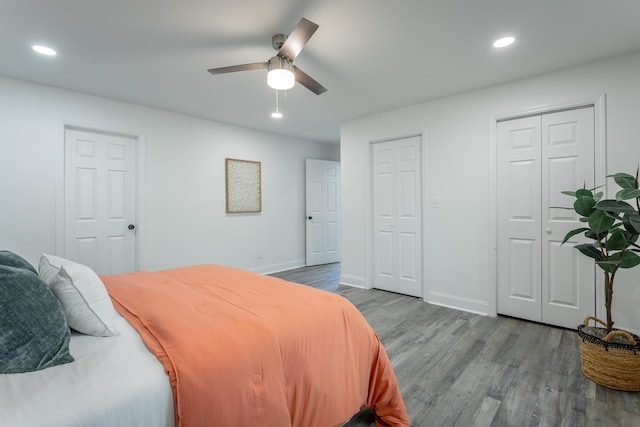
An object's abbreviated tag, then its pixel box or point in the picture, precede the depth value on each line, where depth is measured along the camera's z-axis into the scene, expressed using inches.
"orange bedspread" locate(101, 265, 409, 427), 41.1
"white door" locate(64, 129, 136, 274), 132.0
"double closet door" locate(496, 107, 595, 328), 109.0
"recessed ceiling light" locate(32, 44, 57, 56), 93.5
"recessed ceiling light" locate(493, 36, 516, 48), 89.9
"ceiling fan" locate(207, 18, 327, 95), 71.9
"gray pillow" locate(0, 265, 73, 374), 38.1
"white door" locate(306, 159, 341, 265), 226.2
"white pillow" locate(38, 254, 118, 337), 49.1
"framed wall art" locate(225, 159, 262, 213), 183.2
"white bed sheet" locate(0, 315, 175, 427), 32.0
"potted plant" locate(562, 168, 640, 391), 73.8
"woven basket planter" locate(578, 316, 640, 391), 74.1
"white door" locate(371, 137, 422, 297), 151.3
